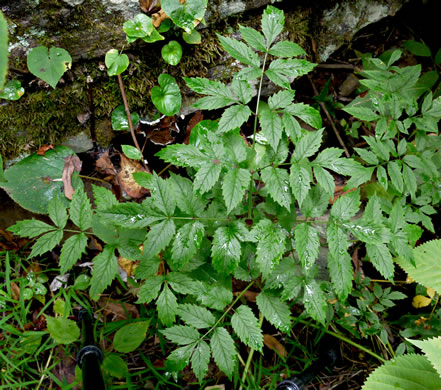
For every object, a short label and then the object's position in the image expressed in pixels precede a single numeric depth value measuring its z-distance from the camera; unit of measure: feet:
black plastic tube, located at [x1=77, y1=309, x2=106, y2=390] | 2.06
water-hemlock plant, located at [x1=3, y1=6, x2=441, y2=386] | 2.13
